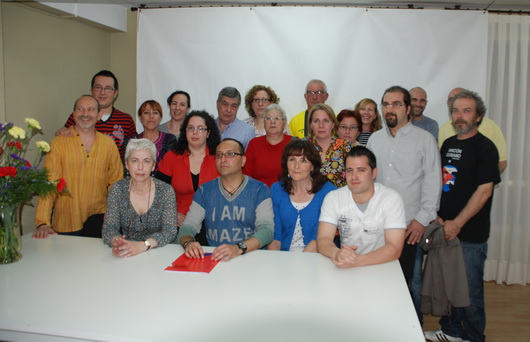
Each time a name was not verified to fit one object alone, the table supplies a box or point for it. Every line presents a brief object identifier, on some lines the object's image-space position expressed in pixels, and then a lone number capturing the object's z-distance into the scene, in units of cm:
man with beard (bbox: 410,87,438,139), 363
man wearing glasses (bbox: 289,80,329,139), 367
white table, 136
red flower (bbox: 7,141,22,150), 195
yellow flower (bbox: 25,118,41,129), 199
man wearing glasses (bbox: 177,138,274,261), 240
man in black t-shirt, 254
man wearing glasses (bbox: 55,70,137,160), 328
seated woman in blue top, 244
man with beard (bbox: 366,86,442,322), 262
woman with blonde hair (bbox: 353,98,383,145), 362
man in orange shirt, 272
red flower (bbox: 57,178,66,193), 204
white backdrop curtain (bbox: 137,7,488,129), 388
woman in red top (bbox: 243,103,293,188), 302
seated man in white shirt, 210
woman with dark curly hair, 283
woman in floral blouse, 291
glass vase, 192
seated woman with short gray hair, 232
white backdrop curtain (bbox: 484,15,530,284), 386
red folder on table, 187
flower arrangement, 192
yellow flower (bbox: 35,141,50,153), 204
